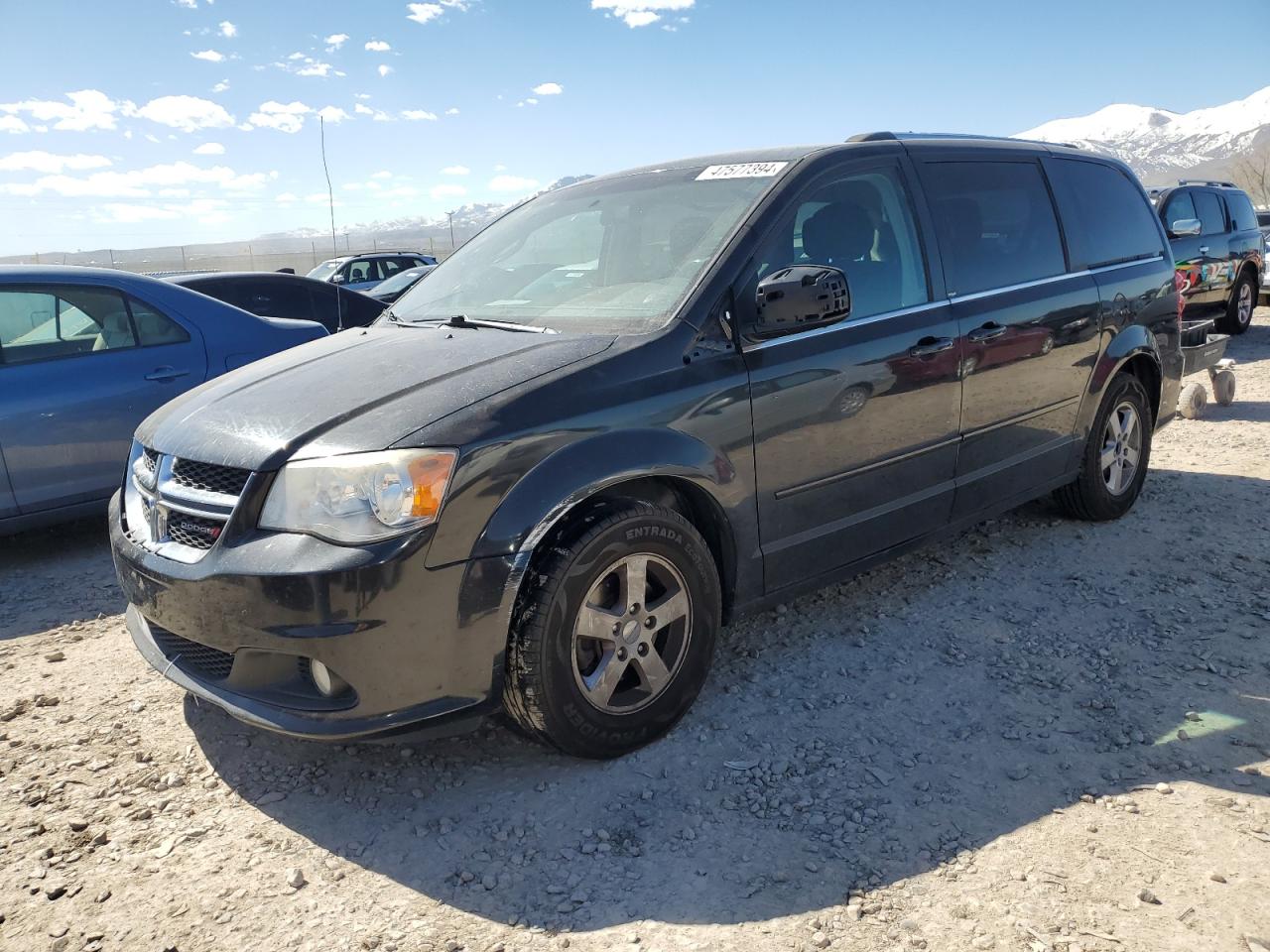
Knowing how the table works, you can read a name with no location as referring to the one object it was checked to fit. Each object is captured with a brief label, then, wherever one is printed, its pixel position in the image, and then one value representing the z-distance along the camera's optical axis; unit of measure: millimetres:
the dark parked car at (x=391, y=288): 11273
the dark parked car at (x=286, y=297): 8148
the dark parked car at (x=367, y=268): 20141
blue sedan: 4918
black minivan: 2551
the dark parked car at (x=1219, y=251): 10961
